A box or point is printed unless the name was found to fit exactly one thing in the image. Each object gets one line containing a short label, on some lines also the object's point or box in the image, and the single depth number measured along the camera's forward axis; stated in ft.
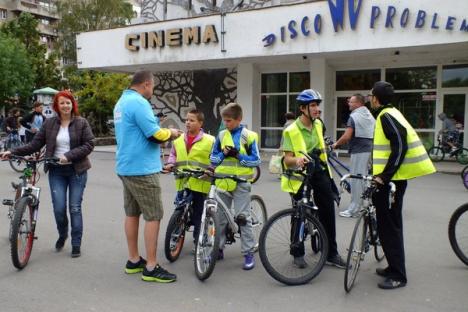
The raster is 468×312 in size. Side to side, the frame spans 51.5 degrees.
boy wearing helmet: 15.20
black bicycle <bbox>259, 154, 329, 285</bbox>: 14.51
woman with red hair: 17.39
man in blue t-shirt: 14.21
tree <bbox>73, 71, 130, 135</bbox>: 89.86
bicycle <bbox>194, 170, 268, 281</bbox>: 14.67
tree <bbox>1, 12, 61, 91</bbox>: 138.41
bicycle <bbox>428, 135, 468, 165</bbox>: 48.14
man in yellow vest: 13.75
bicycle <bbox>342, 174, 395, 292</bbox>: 13.76
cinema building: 46.24
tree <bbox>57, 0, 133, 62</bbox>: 128.77
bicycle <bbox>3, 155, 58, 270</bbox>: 15.55
